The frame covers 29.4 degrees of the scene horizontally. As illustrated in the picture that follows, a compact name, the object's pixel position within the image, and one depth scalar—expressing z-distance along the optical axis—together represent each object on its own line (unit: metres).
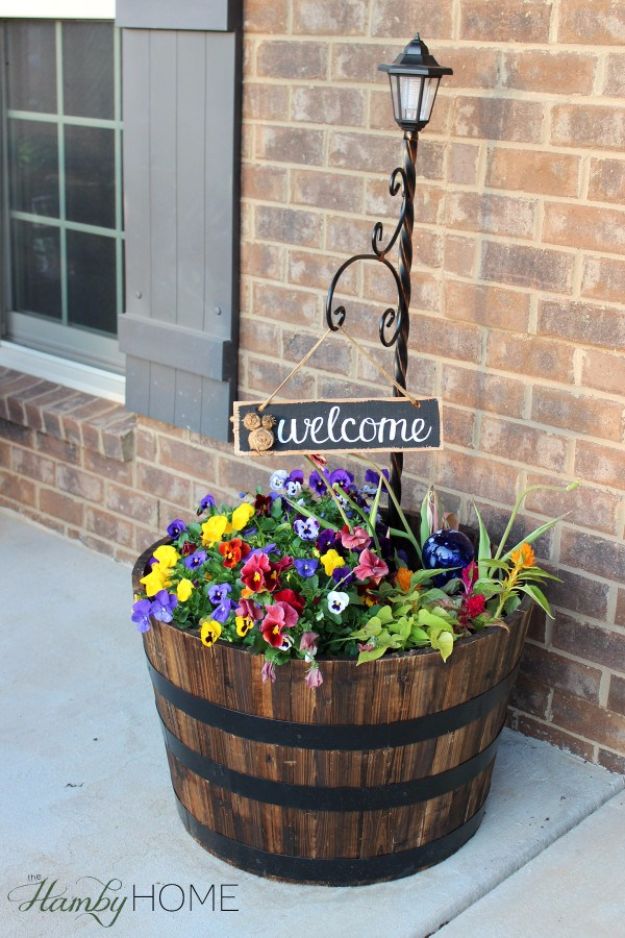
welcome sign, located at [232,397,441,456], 2.56
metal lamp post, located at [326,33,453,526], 2.51
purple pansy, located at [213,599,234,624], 2.30
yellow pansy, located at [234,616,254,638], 2.28
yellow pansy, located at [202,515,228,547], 2.56
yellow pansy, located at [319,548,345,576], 2.44
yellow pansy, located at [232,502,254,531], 2.65
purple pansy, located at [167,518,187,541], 2.74
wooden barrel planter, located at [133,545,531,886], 2.29
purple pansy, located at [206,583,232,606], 2.36
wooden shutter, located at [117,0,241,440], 3.31
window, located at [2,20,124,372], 3.98
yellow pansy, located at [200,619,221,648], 2.30
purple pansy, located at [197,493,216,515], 2.78
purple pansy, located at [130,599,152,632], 2.40
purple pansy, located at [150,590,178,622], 2.39
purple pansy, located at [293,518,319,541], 2.56
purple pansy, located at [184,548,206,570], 2.50
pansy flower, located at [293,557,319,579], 2.41
